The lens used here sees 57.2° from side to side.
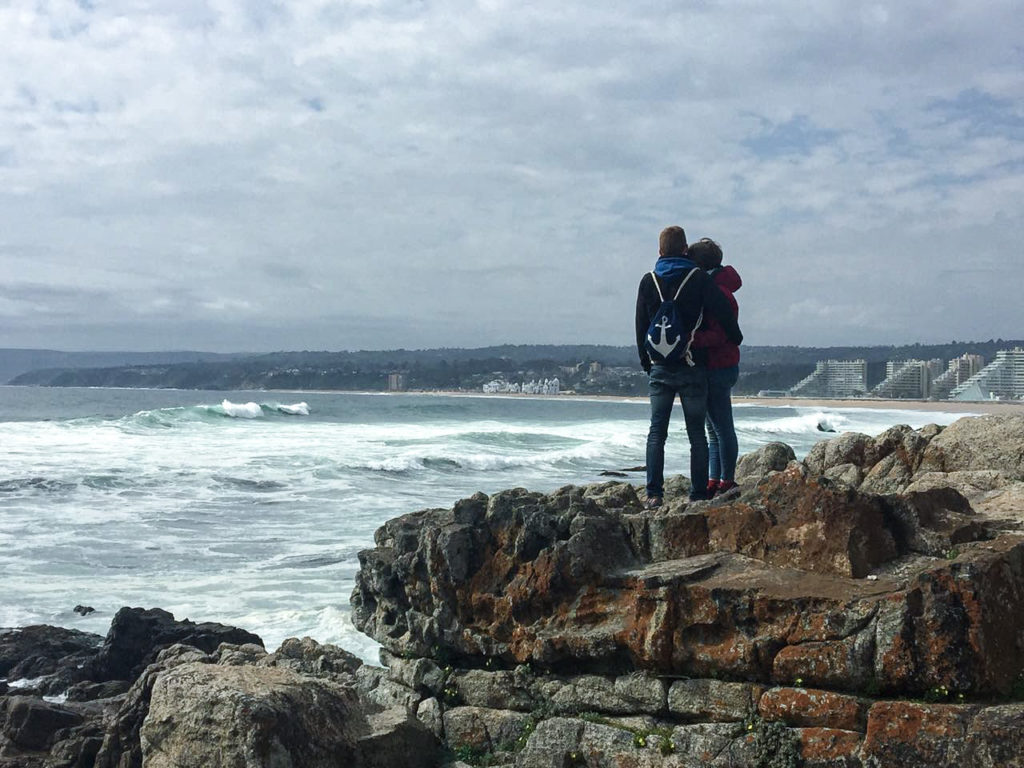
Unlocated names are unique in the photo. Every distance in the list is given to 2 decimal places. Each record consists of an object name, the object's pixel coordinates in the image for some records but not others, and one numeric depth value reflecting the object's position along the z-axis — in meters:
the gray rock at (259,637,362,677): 6.16
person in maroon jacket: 6.85
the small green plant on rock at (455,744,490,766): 5.36
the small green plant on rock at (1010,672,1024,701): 4.27
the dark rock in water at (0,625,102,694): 8.47
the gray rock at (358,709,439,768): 4.96
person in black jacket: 6.58
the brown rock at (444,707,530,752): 5.39
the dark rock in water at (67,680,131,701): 7.89
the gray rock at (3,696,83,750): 6.61
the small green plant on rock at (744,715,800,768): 4.46
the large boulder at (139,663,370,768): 4.48
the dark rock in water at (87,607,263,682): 8.60
